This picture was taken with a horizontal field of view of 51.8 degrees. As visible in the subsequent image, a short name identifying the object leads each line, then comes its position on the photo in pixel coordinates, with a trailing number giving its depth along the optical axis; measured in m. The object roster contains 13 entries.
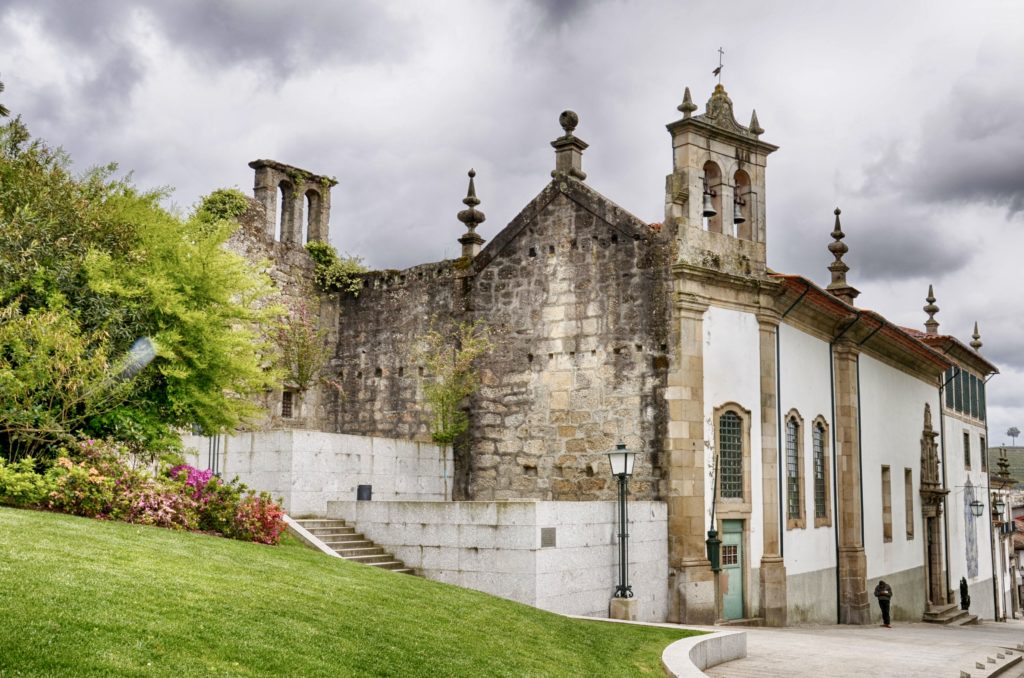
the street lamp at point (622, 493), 17.36
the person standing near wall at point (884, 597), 24.59
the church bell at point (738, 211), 22.20
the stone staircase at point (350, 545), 17.55
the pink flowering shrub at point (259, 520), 15.57
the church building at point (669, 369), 20.27
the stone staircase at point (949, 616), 31.25
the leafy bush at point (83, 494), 14.52
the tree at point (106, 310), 16.11
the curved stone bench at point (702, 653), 11.79
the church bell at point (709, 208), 21.42
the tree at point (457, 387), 22.56
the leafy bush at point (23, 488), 14.17
